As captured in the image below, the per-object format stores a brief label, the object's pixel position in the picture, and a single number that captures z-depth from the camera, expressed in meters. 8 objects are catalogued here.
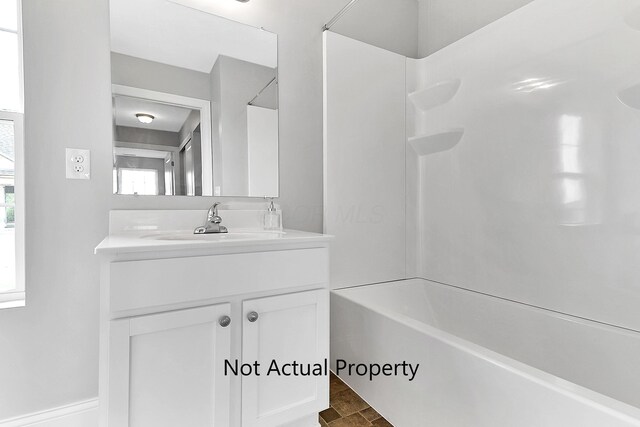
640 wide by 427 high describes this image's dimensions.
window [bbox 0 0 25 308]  1.27
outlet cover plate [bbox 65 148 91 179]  1.33
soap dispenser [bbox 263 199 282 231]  1.68
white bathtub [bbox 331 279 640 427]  0.91
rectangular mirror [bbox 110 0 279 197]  1.44
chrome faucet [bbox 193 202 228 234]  1.47
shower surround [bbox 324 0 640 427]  1.28
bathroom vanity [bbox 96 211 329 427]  0.97
